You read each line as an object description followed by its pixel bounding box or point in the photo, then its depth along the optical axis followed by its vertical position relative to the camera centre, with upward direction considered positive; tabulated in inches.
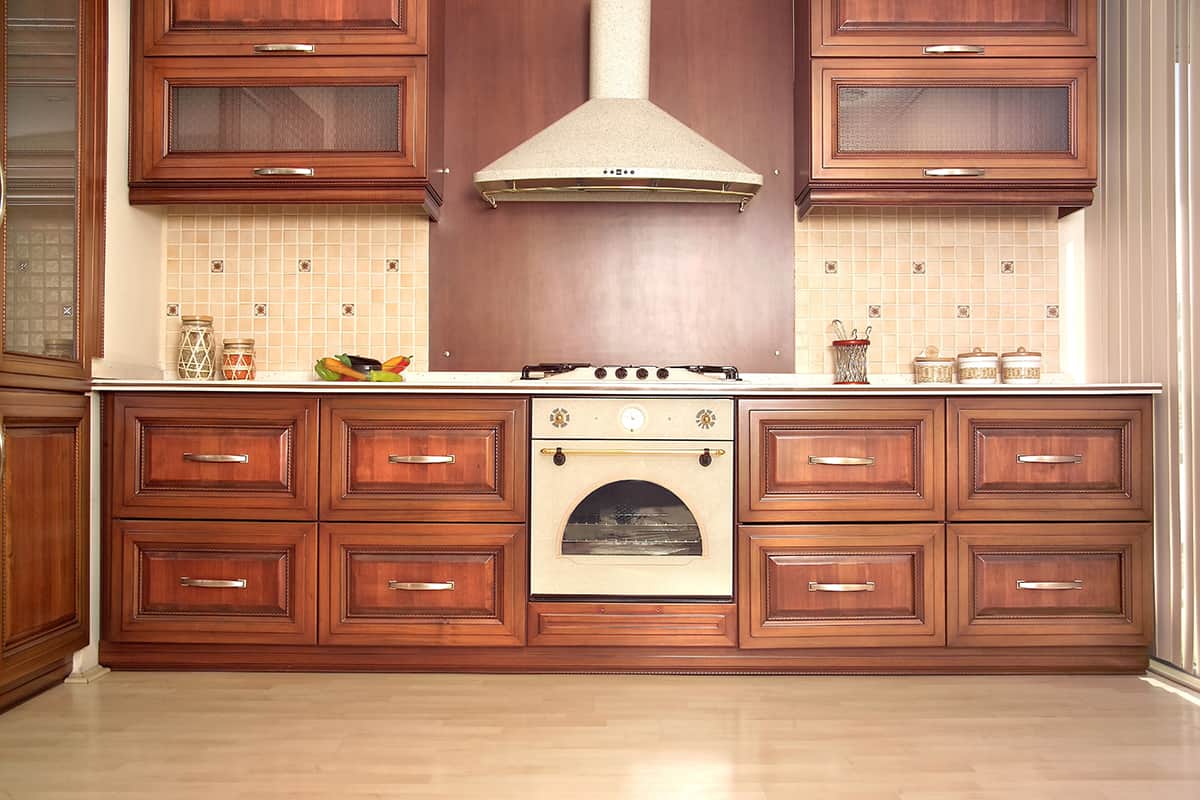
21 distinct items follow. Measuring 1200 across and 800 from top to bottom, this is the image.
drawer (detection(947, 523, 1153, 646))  100.3 -19.4
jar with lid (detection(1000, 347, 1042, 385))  116.8 +5.5
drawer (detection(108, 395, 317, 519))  100.6 -5.8
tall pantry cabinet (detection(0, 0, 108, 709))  86.5 +9.1
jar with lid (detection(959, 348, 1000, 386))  117.4 +5.5
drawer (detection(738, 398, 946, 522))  101.0 -5.8
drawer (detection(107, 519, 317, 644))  99.7 -19.7
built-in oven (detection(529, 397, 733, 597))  100.2 -10.3
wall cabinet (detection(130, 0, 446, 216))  111.3 +38.2
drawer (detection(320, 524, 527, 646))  99.5 -20.0
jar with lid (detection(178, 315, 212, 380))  119.6 +7.3
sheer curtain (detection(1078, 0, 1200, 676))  97.7 +19.1
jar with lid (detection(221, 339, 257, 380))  118.7 +6.0
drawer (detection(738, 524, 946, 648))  99.9 -20.0
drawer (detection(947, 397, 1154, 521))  101.0 -5.7
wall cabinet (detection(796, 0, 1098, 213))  111.7 +38.7
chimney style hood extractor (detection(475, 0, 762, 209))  110.0 +31.8
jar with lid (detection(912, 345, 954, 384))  119.2 +5.1
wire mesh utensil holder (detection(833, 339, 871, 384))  120.0 +6.3
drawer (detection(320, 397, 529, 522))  100.6 -5.6
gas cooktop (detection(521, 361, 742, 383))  111.3 +4.4
